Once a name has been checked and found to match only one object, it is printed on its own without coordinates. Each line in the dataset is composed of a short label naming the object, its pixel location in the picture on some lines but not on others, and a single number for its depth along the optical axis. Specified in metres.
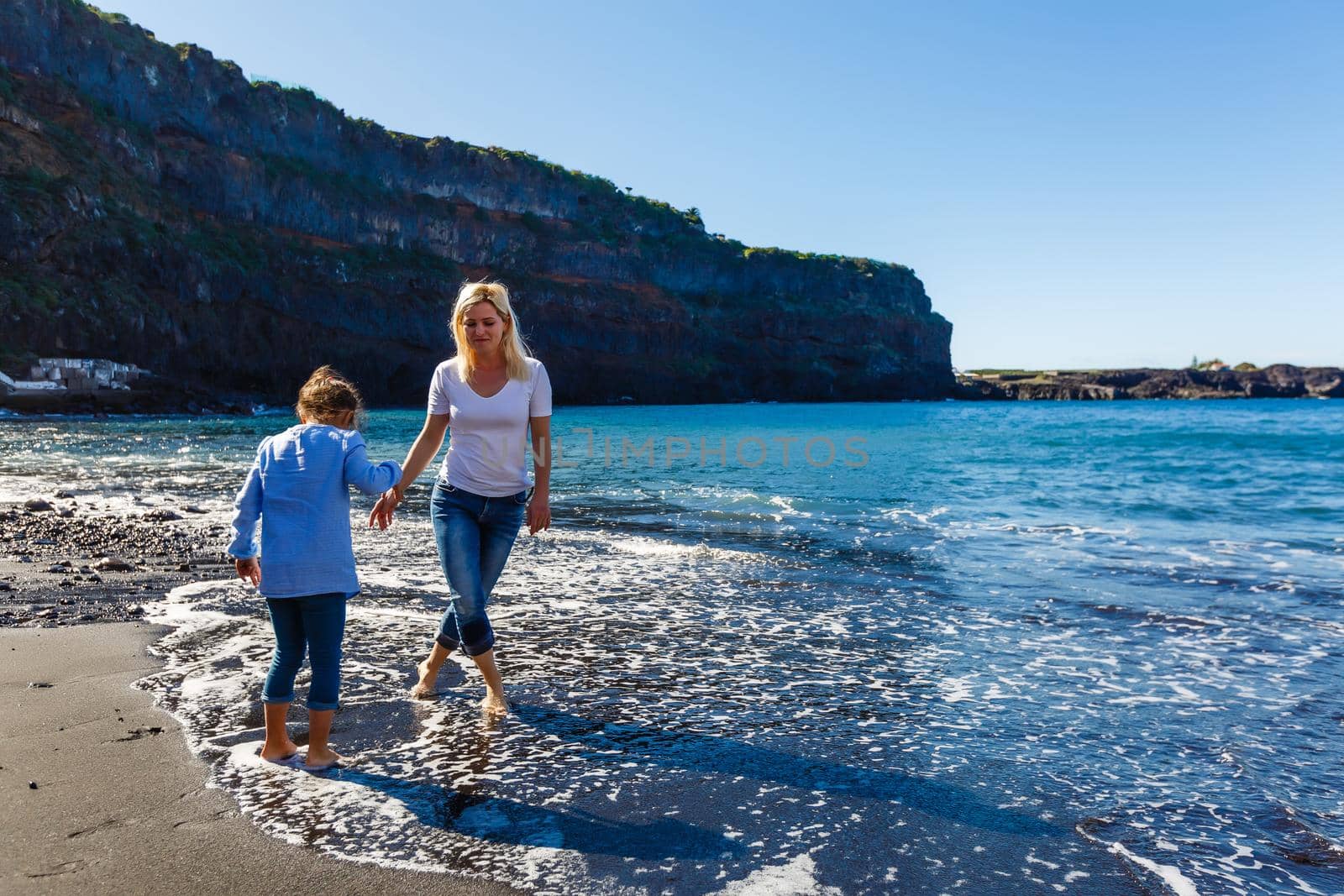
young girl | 3.36
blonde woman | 3.92
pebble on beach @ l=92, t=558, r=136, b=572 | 7.59
